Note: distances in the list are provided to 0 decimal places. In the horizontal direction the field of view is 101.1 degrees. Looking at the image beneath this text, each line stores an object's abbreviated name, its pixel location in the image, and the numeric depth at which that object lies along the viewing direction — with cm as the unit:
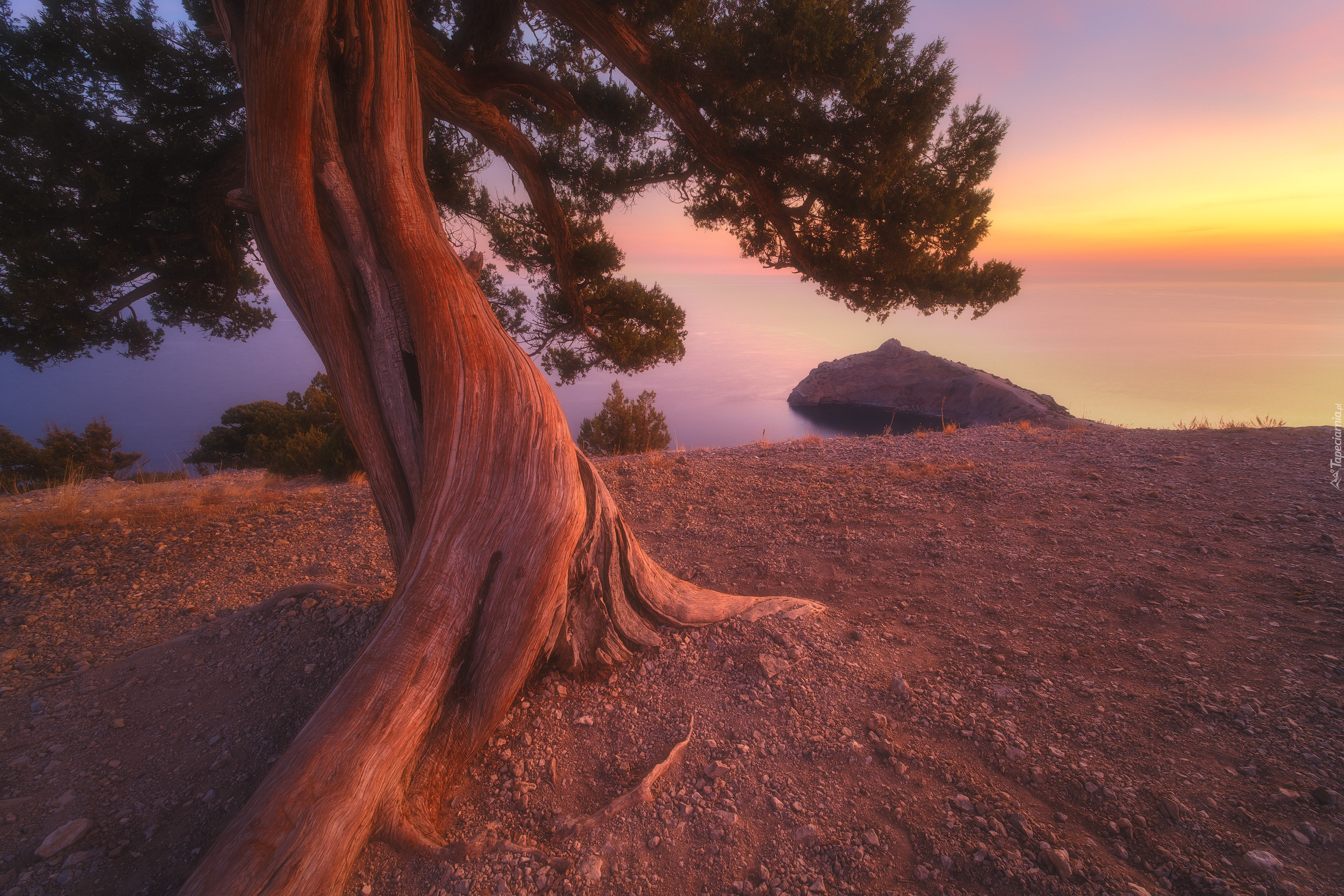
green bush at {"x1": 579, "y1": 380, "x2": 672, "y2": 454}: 1345
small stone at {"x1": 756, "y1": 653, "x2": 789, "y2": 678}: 306
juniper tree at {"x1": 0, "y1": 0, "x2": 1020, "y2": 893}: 262
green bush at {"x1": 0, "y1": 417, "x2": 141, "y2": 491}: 1151
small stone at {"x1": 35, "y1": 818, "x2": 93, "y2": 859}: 216
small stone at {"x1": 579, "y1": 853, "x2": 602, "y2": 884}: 203
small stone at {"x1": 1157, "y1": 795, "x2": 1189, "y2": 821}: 213
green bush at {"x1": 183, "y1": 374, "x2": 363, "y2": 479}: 945
